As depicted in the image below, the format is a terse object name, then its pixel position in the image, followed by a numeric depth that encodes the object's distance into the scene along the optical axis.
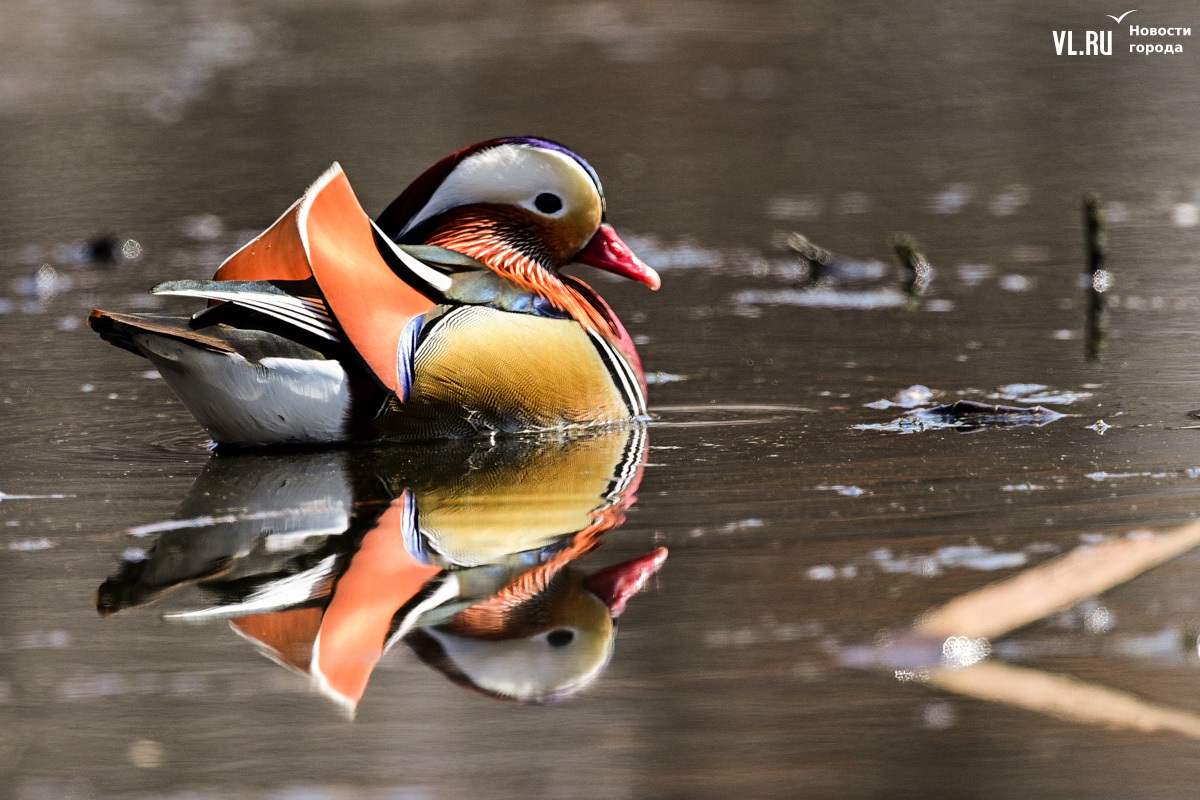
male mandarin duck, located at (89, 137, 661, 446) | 12.07
